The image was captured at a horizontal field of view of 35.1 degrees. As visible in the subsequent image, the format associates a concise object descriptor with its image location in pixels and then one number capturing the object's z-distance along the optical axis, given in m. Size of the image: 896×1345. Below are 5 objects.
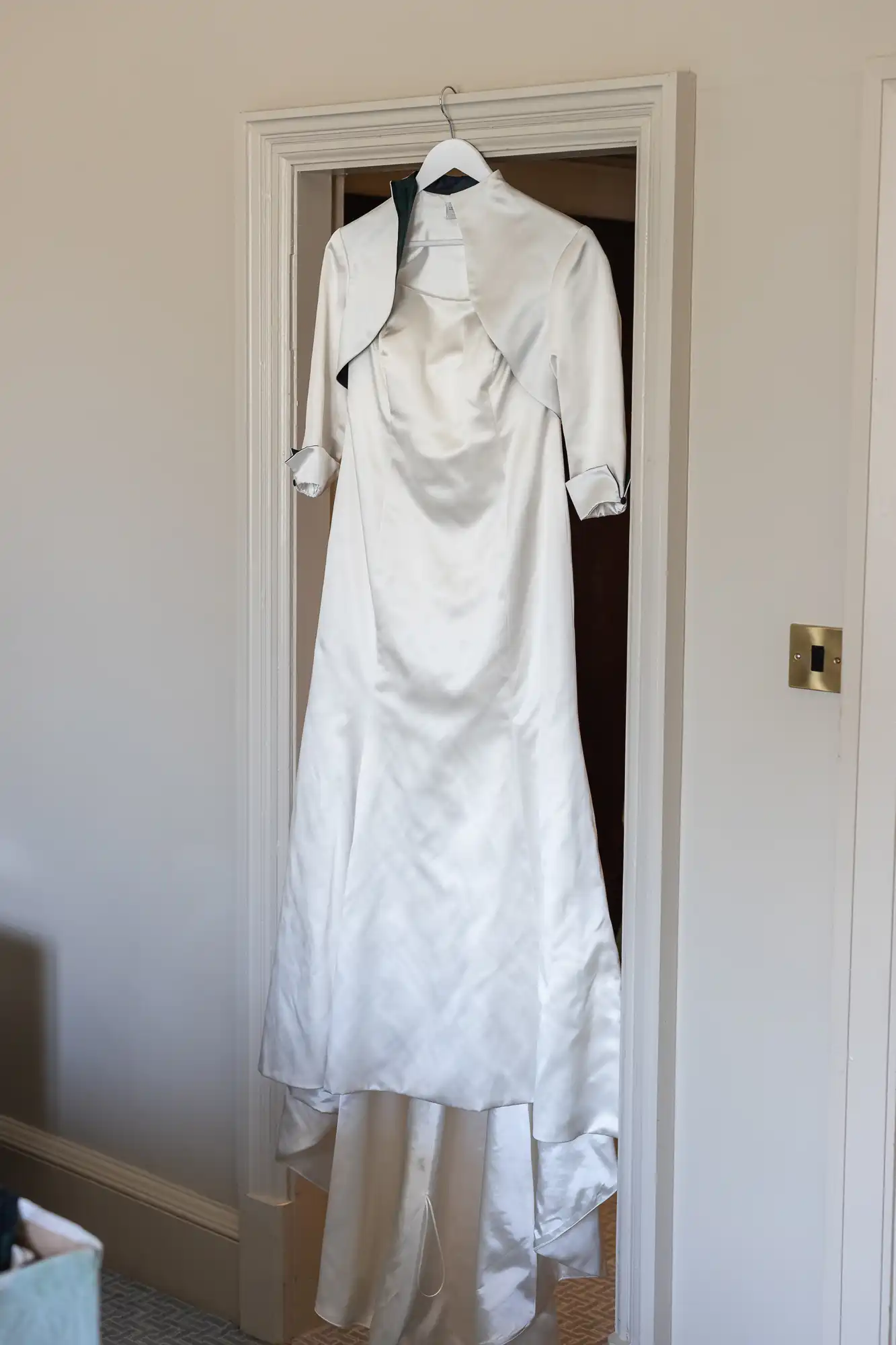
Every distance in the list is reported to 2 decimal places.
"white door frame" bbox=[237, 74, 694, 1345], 1.95
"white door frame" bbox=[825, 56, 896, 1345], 1.81
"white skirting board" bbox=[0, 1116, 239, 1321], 2.55
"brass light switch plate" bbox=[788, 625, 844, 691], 1.91
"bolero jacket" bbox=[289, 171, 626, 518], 2.01
